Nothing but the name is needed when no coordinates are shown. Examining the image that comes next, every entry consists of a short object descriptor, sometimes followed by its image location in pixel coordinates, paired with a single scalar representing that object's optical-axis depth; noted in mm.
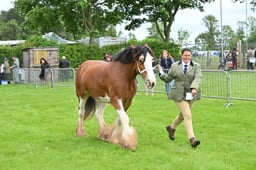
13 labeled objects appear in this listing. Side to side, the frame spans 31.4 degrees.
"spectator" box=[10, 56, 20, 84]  28031
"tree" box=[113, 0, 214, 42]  36375
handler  8219
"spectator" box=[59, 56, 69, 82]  22995
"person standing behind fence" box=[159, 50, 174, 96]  17191
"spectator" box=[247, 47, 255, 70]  31328
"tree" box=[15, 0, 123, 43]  34062
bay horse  8094
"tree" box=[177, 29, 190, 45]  70425
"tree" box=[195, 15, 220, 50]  70588
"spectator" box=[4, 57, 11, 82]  28453
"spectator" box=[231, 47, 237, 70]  32594
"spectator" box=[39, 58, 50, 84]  24253
